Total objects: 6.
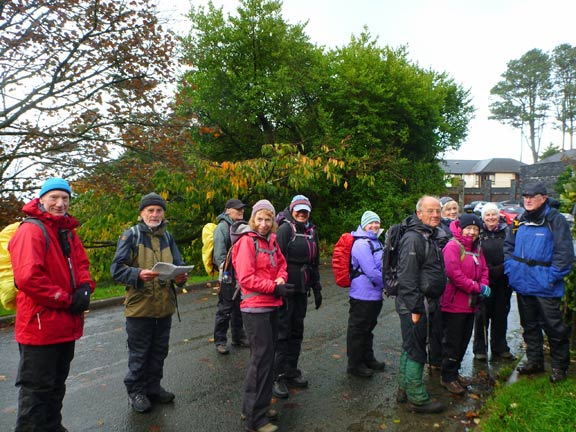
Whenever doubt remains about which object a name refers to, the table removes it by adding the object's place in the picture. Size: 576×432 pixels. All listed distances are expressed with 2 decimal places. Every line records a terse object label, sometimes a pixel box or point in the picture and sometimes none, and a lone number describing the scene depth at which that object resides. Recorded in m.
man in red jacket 3.22
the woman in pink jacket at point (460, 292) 4.77
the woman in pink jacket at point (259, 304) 3.71
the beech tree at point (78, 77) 8.25
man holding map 4.08
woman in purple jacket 4.85
